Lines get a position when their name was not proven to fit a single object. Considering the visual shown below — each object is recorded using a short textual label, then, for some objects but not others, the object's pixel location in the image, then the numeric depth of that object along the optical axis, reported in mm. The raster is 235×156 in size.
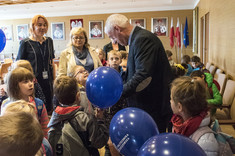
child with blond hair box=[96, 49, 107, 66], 4654
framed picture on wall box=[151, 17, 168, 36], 11250
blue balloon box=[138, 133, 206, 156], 937
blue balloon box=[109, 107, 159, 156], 1346
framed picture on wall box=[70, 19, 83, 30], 12258
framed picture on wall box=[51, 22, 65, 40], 12562
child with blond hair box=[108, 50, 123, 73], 3256
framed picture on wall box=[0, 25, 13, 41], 13391
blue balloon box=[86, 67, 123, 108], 1810
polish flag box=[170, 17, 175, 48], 10799
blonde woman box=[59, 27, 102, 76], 2832
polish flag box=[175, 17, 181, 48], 10641
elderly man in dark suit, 1886
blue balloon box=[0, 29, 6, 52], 4059
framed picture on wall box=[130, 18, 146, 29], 11509
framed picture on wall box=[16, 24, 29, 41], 13162
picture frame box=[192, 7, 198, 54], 9599
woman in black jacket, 3012
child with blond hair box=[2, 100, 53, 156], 1400
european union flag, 10609
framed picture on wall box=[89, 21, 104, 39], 12067
